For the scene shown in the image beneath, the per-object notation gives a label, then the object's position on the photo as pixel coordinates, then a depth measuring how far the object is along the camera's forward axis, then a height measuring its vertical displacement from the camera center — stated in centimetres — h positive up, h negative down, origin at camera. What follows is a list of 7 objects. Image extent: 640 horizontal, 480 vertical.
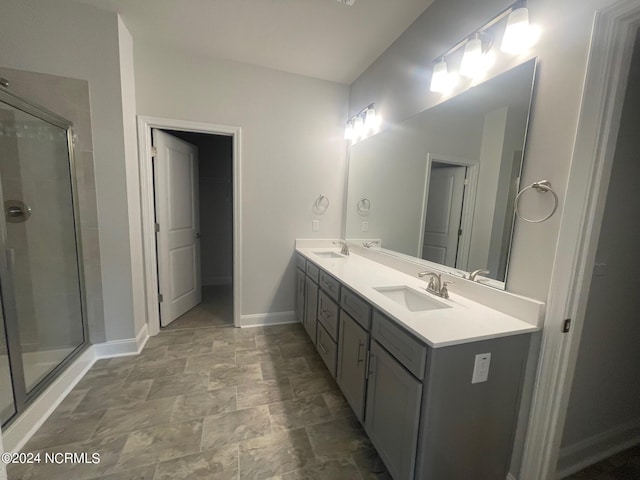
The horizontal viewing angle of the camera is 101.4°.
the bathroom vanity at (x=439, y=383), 101 -72
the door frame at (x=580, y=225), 94 -2
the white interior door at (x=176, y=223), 255 -23
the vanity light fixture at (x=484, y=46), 114 +82
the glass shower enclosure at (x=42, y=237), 178 -30
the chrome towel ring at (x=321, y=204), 287 +4
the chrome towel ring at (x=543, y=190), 108 +12
